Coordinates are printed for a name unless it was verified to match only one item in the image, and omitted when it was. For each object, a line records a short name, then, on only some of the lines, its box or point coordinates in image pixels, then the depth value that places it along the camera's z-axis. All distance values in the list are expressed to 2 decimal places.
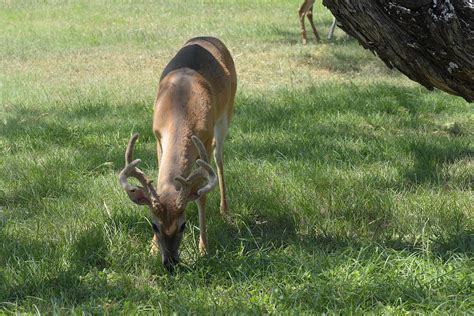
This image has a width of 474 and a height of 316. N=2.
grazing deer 9.69
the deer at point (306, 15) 30.16
